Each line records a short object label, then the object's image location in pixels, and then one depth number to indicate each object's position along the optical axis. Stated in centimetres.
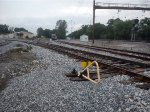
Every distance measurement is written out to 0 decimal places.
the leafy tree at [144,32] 3169
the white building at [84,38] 3384
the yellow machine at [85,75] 477
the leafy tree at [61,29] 6758
